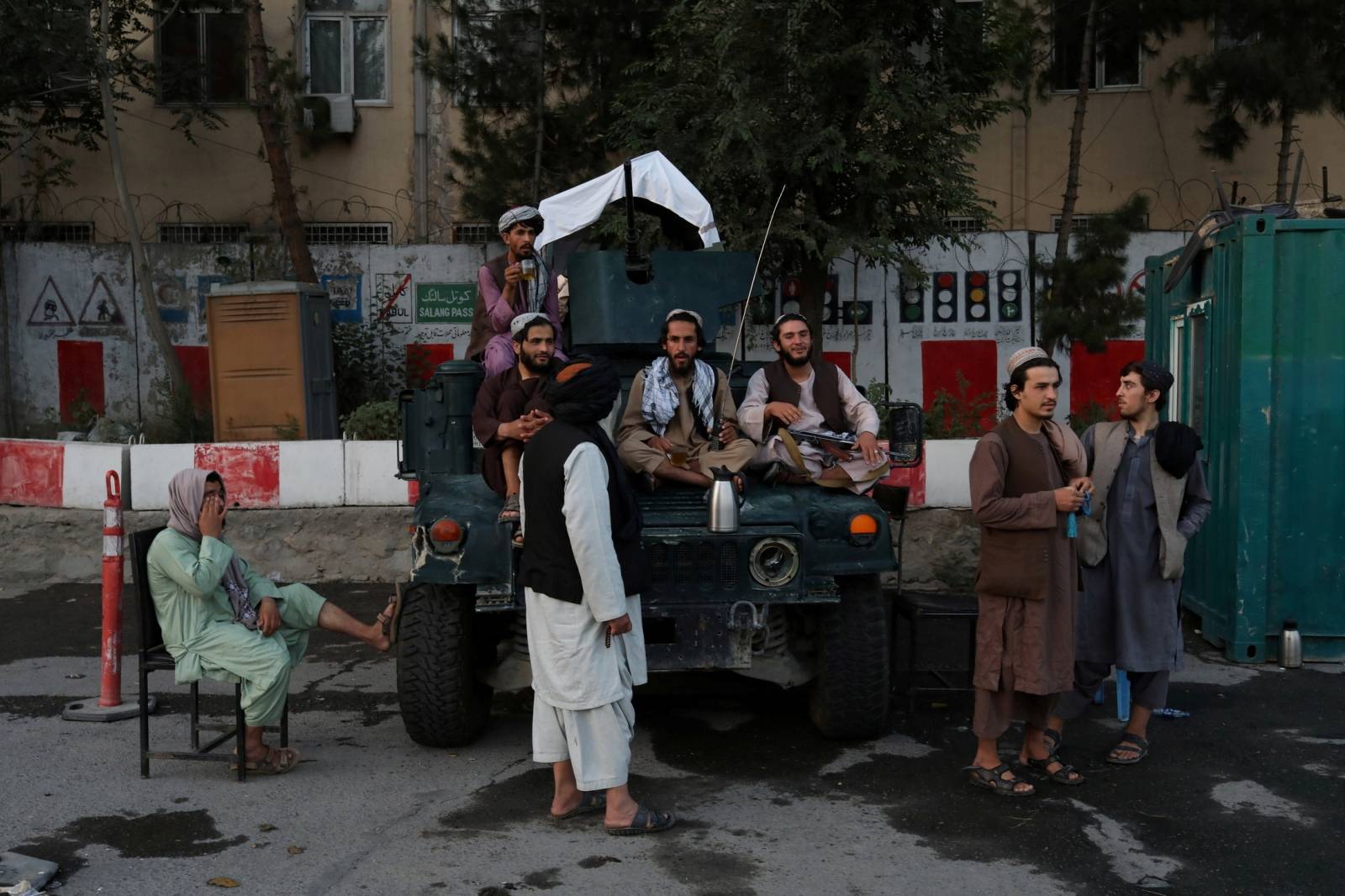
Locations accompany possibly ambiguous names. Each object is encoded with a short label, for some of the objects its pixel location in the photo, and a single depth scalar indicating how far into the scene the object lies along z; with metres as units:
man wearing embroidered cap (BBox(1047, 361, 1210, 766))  6.15
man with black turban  4.98
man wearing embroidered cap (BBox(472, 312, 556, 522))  6.28
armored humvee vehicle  5.90
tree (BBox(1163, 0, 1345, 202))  13.54
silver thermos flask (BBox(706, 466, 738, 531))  5.91
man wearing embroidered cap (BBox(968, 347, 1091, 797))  5.54
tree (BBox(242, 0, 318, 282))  14.47
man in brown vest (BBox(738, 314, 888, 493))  6.66
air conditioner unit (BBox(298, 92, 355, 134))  16.61
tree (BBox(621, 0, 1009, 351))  12.02
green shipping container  7.93
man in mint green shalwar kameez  5.80
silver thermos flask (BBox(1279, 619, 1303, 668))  7.90
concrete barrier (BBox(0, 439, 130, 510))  10.64
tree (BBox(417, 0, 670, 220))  14.89
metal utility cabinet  13.53
